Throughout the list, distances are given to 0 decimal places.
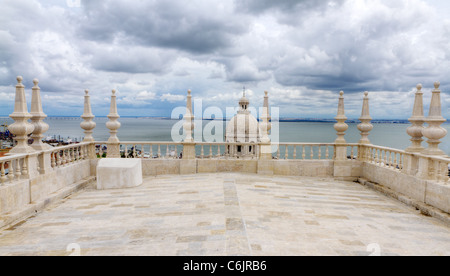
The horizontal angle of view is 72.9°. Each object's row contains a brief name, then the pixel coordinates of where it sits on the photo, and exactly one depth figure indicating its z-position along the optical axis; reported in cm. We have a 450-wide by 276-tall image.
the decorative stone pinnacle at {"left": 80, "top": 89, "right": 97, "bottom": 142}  1032
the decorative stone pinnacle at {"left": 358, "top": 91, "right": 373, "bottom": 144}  1028
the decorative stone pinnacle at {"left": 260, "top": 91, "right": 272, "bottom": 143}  1017
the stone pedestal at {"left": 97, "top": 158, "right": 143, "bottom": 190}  856
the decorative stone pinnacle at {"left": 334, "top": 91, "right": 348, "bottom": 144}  1052
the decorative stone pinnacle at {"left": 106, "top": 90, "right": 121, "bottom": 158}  1055
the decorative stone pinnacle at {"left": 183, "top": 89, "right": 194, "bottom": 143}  1033
